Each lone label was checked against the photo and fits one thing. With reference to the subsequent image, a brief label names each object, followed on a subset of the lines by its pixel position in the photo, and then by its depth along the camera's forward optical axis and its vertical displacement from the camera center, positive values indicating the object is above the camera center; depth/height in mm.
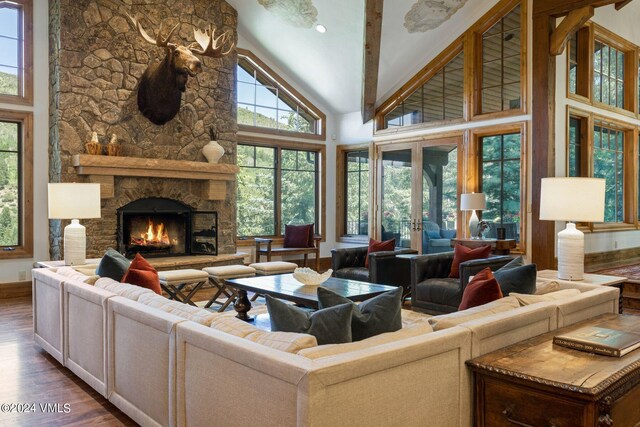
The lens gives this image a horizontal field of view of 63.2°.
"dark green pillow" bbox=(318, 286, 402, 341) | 2209 -462
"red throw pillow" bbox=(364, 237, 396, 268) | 6359 -472
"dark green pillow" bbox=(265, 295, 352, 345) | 2088 -464
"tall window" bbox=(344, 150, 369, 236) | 9586 +277
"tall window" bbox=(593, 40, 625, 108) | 7745 +2036
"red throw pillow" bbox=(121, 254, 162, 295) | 3627 -482
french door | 8016 +240
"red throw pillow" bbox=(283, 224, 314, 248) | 8695 -467
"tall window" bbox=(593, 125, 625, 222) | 7790 +654
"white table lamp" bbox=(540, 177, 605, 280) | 3658 -6
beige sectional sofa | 1751 -618
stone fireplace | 6355 +1160
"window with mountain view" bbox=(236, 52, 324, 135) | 8695 +1839
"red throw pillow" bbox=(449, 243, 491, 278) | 5273 -483
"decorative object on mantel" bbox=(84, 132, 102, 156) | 6359 +760
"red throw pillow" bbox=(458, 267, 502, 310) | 2949 -485
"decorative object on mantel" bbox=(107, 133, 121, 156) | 6480 +774
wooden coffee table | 4270 -717
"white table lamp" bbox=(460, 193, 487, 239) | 7051 +35
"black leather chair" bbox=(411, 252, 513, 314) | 4914 -748
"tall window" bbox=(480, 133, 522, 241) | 7137 +384
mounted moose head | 6391 +1710
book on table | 2201 -590
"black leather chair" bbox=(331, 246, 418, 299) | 5988 -712
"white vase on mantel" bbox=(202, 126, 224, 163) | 7426 +822
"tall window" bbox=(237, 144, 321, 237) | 8766 +350
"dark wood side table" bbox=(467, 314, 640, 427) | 1871 -682
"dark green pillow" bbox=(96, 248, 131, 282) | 3854 -438
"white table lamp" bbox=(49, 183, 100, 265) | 4316 +9
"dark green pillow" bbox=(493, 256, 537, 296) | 3170 -449
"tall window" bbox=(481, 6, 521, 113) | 7199 +2028
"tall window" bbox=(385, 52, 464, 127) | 7961 +1739
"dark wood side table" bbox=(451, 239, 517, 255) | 6703 -473
